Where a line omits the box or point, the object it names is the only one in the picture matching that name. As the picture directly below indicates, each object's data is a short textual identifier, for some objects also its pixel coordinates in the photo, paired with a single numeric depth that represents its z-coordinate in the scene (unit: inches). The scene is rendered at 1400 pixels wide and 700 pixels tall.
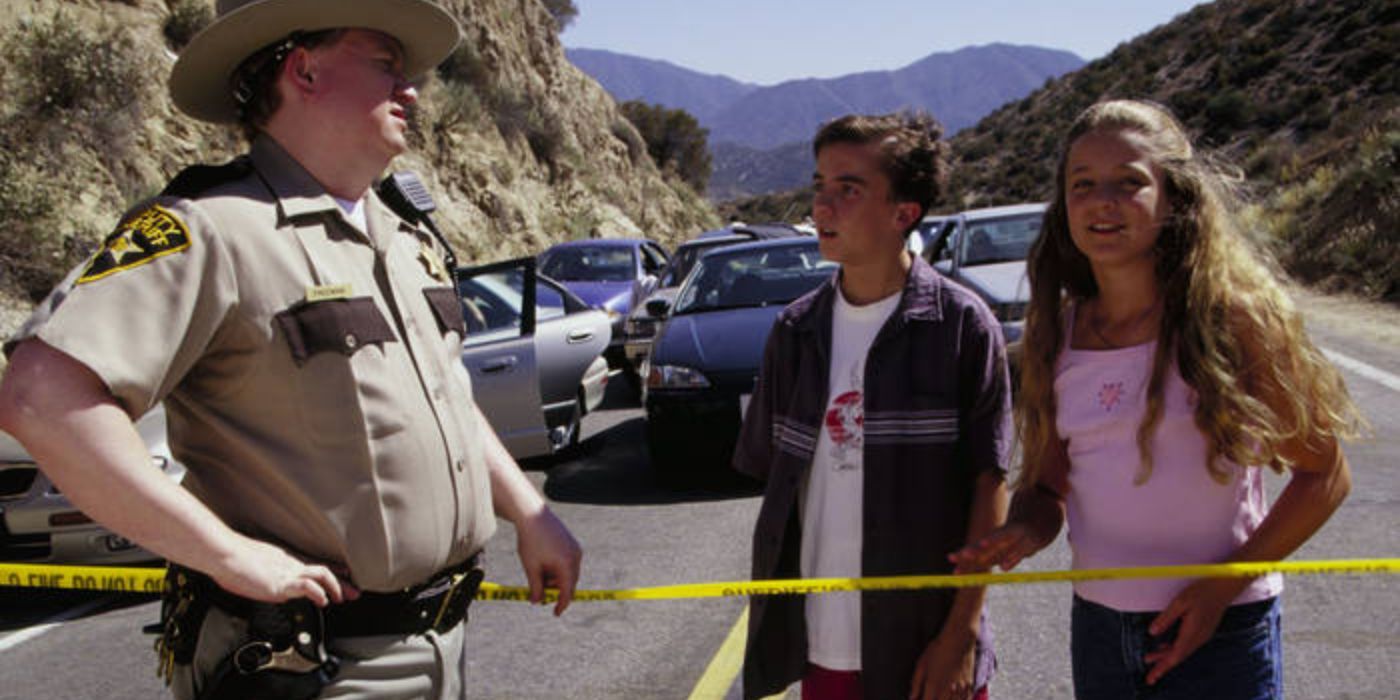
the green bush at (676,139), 1988.2
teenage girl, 82.1
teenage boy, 94.6
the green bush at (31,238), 493.0
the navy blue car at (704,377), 282.4
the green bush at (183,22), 751.1
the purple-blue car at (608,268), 539.5
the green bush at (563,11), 1721.2
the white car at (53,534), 215.3
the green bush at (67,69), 587.8
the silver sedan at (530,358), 283.9
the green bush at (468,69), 1148.5
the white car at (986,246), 382.3
